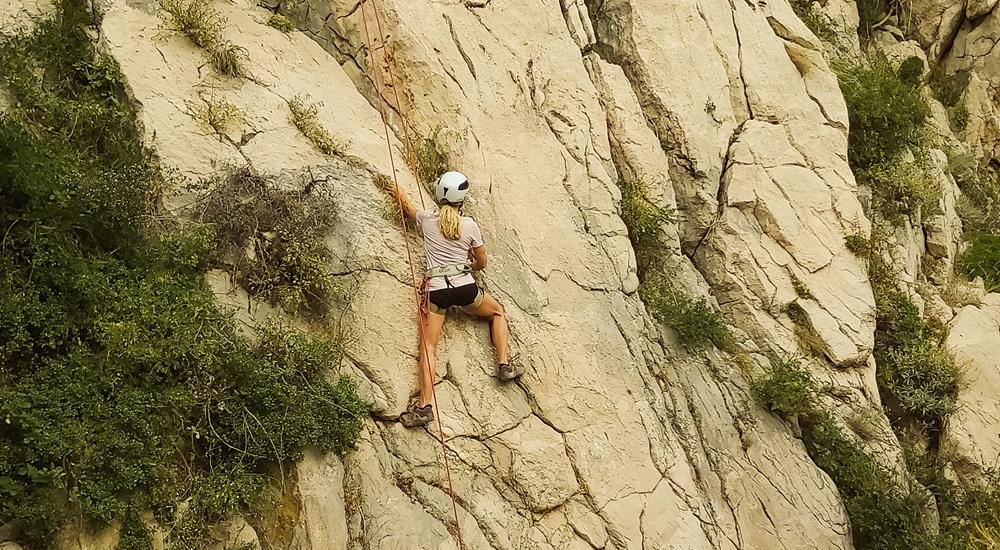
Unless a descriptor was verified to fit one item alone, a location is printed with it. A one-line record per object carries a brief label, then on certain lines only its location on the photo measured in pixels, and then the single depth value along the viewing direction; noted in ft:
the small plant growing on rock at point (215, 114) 26.94
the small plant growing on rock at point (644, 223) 34.50
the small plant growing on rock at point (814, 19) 50.57
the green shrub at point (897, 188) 42.70
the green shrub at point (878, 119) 44.47
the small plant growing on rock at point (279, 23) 31.60
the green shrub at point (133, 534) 19.02
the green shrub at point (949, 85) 60.85
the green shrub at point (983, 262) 44.81
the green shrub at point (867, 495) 31.45
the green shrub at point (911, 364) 37.29
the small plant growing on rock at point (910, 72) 55.72
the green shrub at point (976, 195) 49.70
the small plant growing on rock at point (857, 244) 38.78
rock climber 25.57
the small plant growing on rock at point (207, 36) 28.63
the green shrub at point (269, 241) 24.56
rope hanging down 24.63
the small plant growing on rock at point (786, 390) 32.83
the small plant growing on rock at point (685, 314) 32.71
